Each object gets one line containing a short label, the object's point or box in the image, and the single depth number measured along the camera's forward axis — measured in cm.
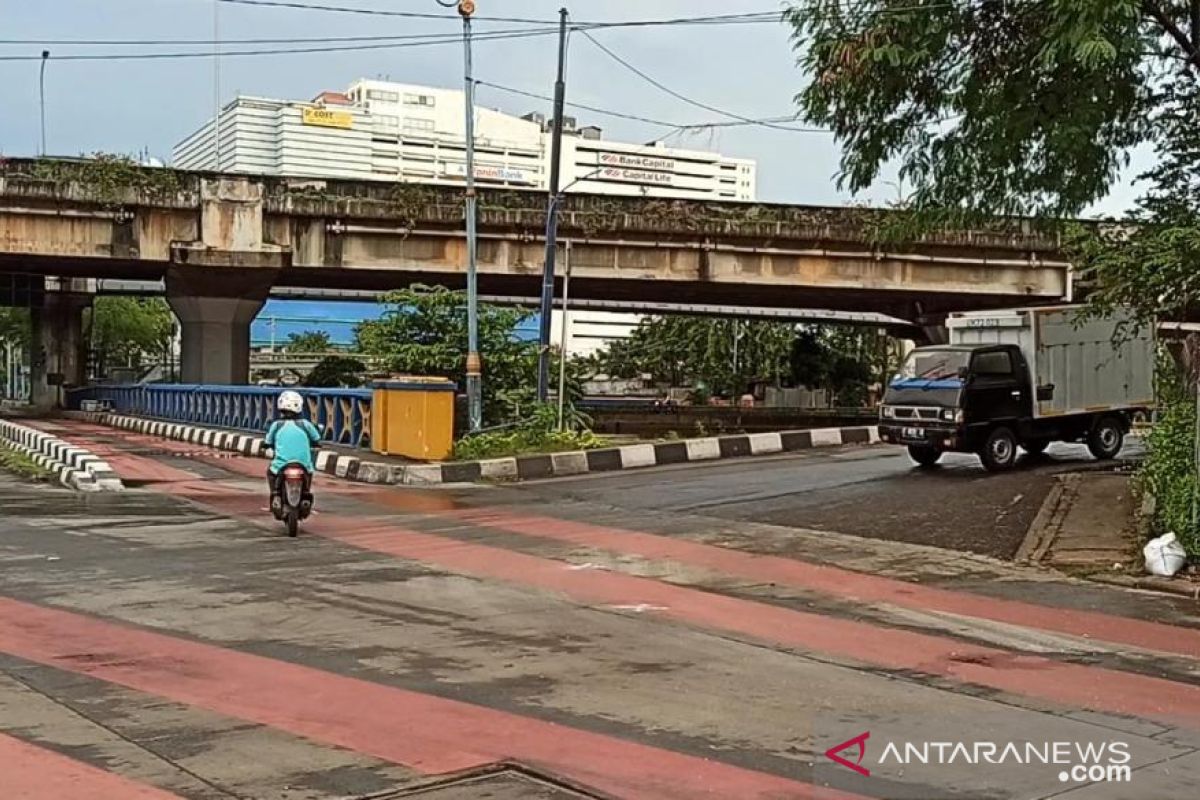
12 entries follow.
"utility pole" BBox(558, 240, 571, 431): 2166
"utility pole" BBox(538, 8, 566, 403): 2131
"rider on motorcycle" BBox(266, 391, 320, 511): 1288
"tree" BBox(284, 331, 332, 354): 6731
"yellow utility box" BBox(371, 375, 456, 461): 2006
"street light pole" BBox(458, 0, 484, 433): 2097
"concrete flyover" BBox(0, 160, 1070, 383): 3006
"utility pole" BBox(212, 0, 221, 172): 5189
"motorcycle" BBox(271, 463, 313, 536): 1266
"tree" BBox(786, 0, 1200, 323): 1238
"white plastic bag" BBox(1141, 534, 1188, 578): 1030
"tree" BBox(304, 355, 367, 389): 3994
